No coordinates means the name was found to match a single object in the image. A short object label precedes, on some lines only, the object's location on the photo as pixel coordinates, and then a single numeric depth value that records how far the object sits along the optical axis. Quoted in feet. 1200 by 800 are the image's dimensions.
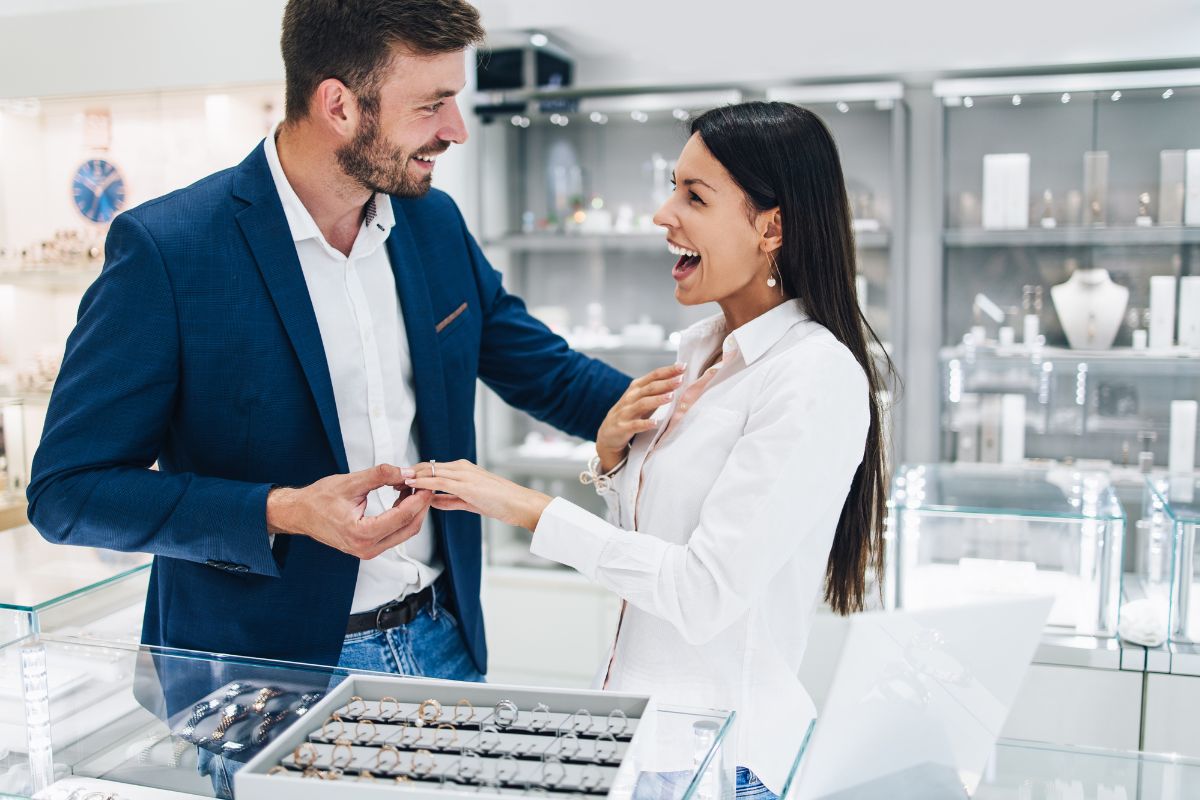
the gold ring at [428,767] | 3.51
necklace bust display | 13.17
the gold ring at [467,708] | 3.90
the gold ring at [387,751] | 3.53
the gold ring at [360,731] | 3.75
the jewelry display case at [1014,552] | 8.70
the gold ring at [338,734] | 3.75
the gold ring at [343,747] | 3.58
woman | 4.91
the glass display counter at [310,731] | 3.52
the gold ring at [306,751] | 3.56
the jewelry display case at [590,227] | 14.06
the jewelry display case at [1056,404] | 13.19
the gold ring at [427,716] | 3.89
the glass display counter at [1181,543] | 8.30
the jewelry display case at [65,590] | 5.49
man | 5.08
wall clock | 13.91
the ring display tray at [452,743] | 3.45
